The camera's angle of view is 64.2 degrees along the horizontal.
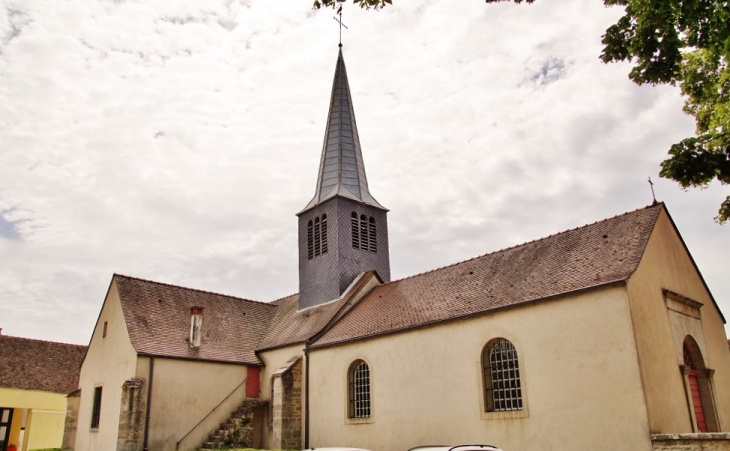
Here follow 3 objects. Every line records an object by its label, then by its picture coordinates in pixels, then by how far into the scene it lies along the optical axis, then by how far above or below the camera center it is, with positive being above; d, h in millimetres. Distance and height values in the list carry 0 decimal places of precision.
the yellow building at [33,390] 30312 +2652
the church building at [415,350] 14219 +2464
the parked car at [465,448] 9492 -285
